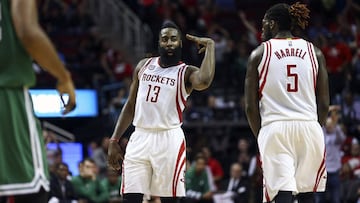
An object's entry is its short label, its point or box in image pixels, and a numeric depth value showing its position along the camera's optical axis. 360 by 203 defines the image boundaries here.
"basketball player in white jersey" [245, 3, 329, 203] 7.80
